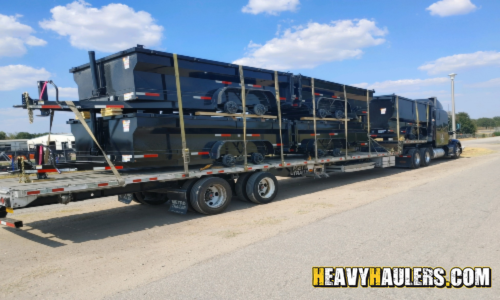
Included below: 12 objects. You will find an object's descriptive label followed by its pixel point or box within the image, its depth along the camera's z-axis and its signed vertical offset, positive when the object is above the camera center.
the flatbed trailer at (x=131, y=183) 5.46 -0.71
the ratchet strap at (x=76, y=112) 6.14 +0.65
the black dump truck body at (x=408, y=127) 15.78 +0.26
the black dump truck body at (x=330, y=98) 10.73 +1.32
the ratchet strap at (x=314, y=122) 10.84 +0.45
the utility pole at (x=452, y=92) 28.43 +3.07
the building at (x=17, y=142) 32.93 +0.95
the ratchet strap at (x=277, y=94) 9.68 +1.24
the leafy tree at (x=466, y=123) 70.81 +1.27
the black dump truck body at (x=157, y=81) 7.13 +1.42
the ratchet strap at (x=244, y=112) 8.70 +0.71
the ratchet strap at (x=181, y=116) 7.36 +0.57
